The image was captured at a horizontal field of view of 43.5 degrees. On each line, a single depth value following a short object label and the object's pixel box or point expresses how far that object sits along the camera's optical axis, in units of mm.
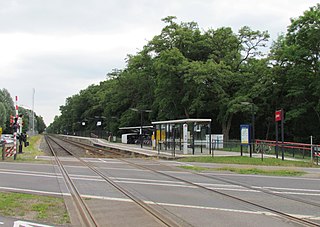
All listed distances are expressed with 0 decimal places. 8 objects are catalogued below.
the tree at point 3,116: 89250
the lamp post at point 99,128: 106188
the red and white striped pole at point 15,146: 25330
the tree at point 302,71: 42906
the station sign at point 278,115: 27289
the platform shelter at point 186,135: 31156
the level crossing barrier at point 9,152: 25495
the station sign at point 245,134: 30016
